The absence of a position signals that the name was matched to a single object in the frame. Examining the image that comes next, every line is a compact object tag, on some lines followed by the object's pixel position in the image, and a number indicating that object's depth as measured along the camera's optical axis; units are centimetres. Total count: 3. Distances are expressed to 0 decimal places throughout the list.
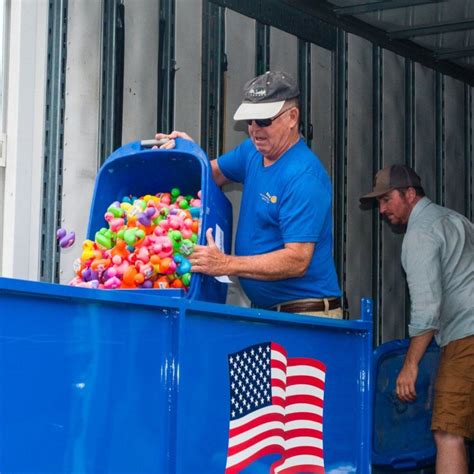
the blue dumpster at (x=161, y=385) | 276
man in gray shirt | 575
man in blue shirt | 454
